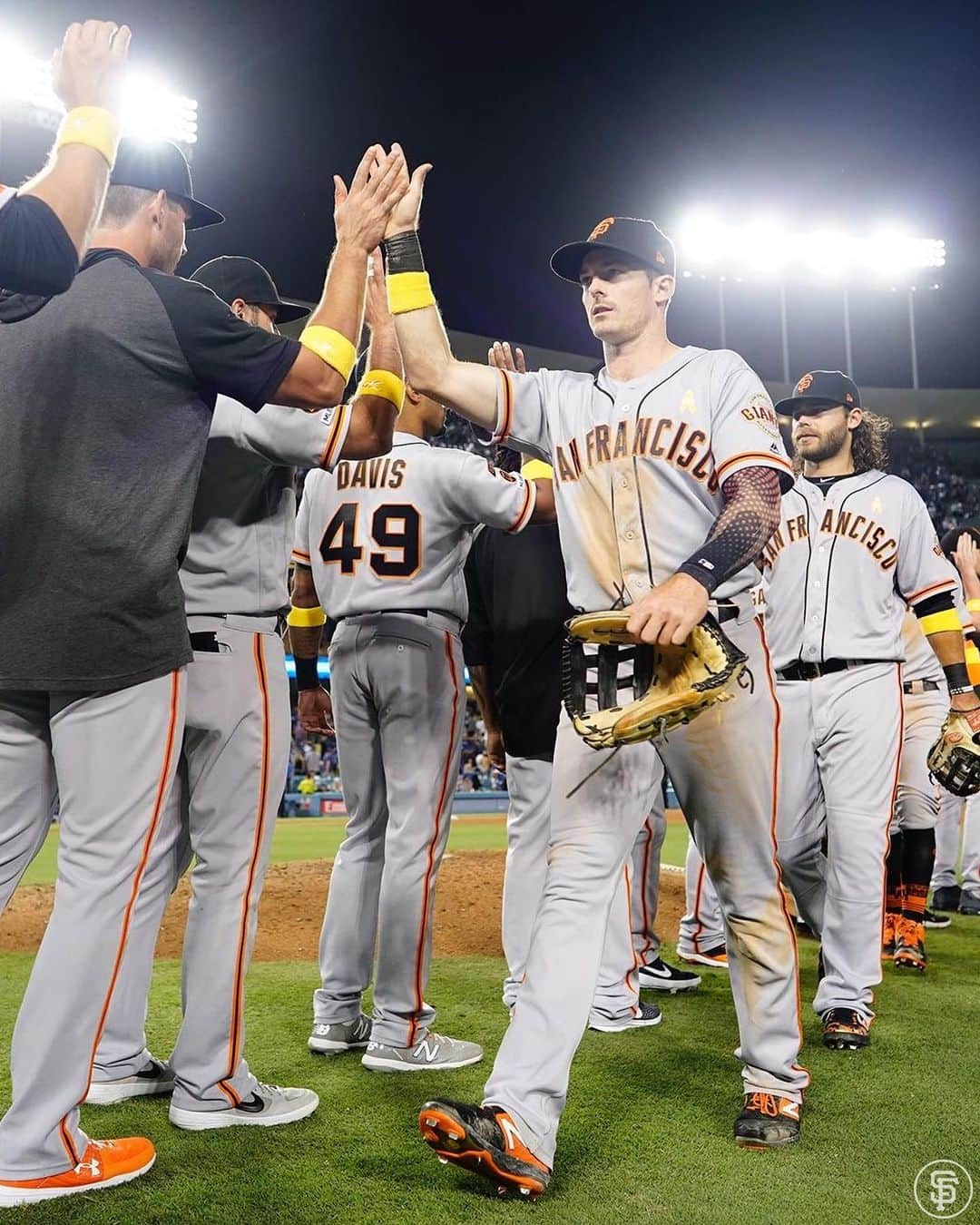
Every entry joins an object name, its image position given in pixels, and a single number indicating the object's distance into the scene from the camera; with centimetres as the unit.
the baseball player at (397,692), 335
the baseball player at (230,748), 266
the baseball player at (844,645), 391
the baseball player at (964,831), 629
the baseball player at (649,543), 248
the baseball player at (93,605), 213
